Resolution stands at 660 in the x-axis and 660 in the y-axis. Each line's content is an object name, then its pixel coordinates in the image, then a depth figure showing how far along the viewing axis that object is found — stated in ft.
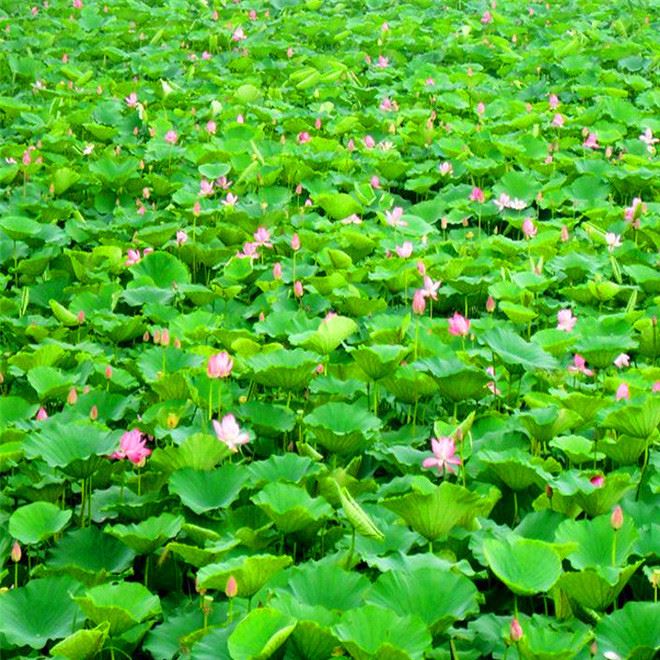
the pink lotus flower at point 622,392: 22.69
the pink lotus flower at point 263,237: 32.66
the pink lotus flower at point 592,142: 42.25
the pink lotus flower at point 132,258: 31.87
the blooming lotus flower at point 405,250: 30.85
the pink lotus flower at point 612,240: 32.08
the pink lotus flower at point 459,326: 25.37
